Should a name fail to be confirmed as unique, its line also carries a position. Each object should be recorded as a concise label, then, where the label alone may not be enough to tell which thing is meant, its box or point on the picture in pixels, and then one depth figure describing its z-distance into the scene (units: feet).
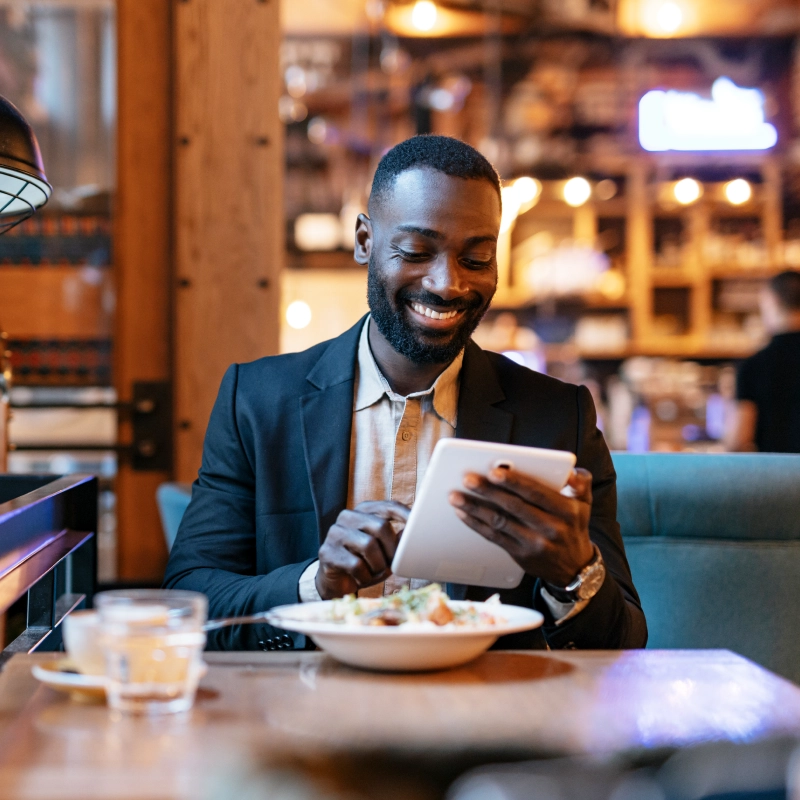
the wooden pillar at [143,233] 10.32
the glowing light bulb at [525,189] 18.81
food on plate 3.45
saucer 2.99
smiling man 5.07
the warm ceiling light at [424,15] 19.63
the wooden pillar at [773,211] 20.47
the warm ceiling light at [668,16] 20.11
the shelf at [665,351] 20.33
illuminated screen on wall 20.24
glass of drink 2.86
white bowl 3.23
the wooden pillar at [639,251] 20.42
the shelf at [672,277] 20.54
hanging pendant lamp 4.93
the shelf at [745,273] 20.45
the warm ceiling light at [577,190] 19.72
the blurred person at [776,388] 11.60
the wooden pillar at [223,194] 9.96
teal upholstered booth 6.20
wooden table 2.43
